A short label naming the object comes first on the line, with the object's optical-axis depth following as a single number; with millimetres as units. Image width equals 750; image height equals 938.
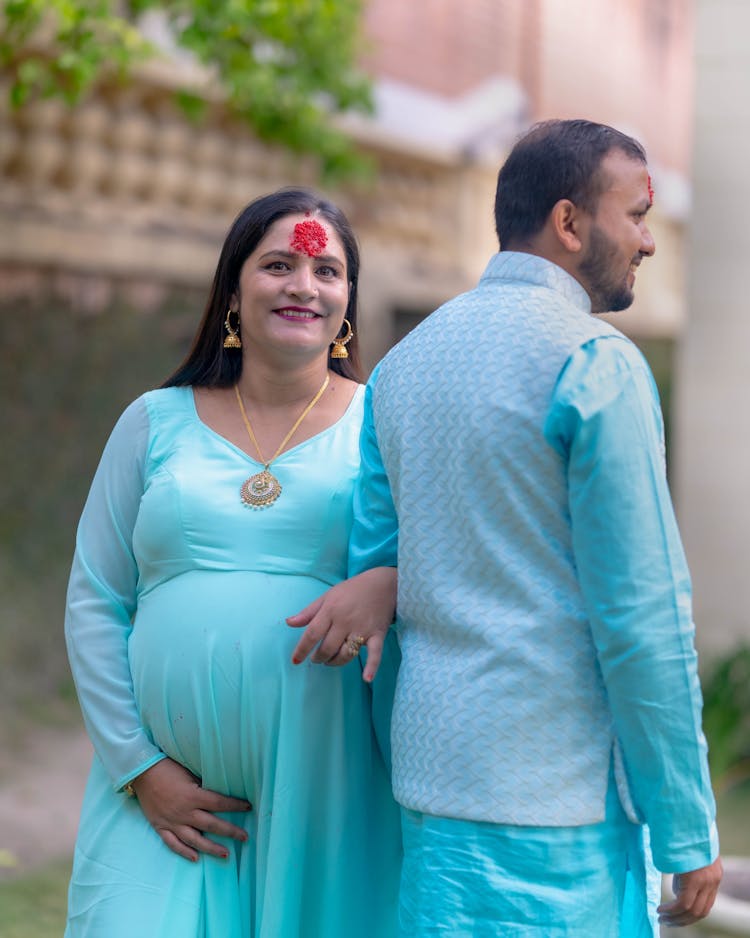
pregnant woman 2471
